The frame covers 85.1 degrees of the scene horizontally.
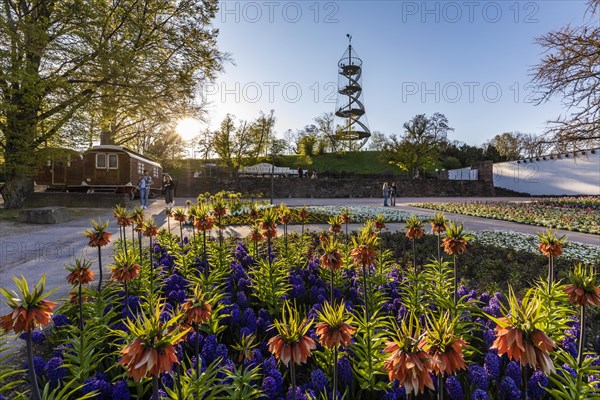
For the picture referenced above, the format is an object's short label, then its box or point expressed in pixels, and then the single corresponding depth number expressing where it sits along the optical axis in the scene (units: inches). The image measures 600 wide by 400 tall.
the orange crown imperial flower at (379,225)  215.6
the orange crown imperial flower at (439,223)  157.3
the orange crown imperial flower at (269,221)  174.2
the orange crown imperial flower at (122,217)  206.4
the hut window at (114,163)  1030.4
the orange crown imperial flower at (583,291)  75.0
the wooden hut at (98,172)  1019.9
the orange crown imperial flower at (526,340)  48.0
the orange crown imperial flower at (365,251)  108.6
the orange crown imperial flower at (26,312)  59.9
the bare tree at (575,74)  603.5
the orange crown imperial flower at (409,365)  47.2
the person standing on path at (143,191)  692.1
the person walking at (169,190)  725.9
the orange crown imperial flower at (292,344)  58.3
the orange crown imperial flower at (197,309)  75.9
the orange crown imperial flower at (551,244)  115.5
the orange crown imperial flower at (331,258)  109.2
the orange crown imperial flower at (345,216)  242.4
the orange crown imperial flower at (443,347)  51.3
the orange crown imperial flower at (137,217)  208.8
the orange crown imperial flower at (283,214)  213.7
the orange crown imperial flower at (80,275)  106.3
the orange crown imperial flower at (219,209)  205.8
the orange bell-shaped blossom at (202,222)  166.9
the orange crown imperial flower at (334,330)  61.9
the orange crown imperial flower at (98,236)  133.0
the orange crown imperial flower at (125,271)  113.3
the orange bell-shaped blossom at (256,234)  195.9
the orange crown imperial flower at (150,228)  200.7
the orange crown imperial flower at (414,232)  159.3
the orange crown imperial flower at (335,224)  187.3
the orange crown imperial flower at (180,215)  258.5
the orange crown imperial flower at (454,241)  113.4
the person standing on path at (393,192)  940.3
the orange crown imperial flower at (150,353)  46.0
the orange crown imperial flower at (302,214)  264.5
